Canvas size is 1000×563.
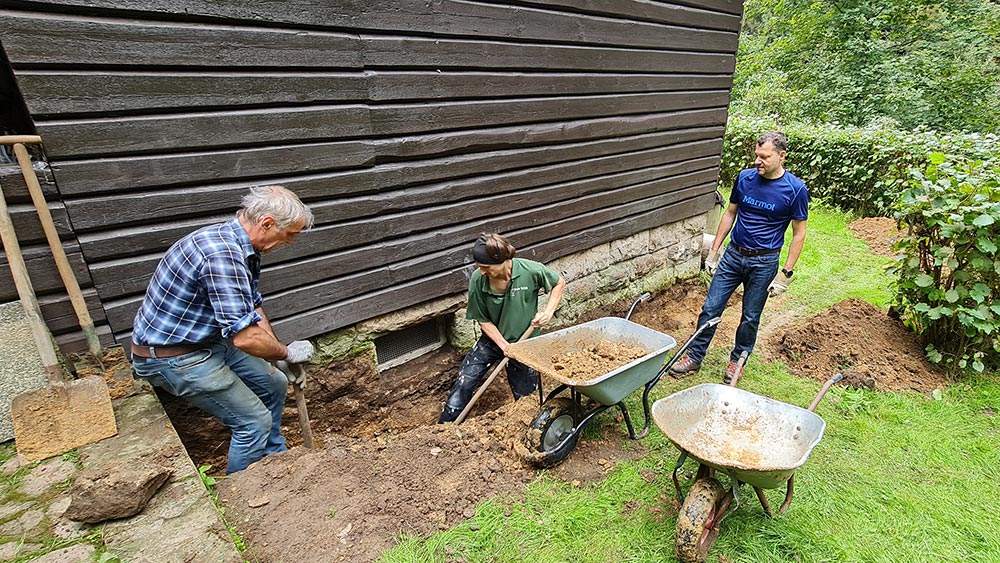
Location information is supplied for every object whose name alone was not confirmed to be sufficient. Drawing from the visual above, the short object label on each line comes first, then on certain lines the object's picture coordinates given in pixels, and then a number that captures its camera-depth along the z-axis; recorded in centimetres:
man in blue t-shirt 365
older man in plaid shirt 233
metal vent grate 402
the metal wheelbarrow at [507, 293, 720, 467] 285
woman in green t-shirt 340
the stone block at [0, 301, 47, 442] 228
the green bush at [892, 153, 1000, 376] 377
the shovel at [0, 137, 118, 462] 218
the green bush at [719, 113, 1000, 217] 752
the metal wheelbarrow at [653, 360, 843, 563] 225
